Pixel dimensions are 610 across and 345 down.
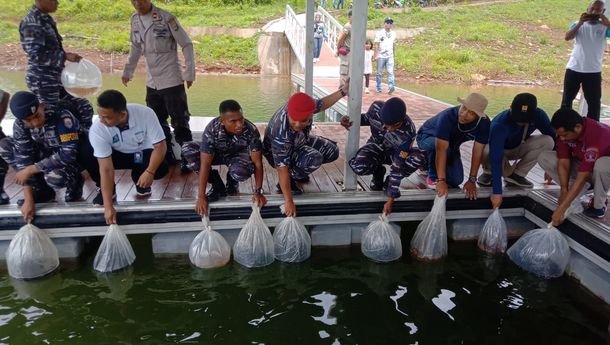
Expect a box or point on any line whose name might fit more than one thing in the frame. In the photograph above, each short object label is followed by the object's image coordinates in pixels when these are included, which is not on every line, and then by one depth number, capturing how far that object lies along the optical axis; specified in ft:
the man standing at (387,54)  31.83
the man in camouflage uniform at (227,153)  11.51
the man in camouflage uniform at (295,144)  11.11
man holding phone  16.29
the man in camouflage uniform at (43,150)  11.37
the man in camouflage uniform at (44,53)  12.46
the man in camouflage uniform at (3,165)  12.12
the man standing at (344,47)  27.07
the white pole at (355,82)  11.80
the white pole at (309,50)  16.38
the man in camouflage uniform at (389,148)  11.79
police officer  14.14
